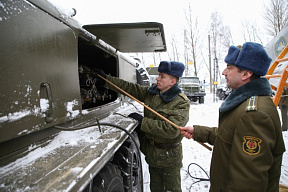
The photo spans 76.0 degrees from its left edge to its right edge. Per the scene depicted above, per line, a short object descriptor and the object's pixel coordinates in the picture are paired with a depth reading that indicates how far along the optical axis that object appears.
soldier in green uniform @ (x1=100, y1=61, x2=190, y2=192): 1.97
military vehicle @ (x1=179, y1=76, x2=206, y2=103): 13.84
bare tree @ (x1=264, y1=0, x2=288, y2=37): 17.44
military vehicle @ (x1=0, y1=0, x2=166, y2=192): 0.84
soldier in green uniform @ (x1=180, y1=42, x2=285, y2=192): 1.07
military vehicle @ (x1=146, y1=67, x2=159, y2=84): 10.68
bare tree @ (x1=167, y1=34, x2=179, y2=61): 27.87
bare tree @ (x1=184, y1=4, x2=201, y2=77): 23.33
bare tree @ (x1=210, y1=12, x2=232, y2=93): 25.14
